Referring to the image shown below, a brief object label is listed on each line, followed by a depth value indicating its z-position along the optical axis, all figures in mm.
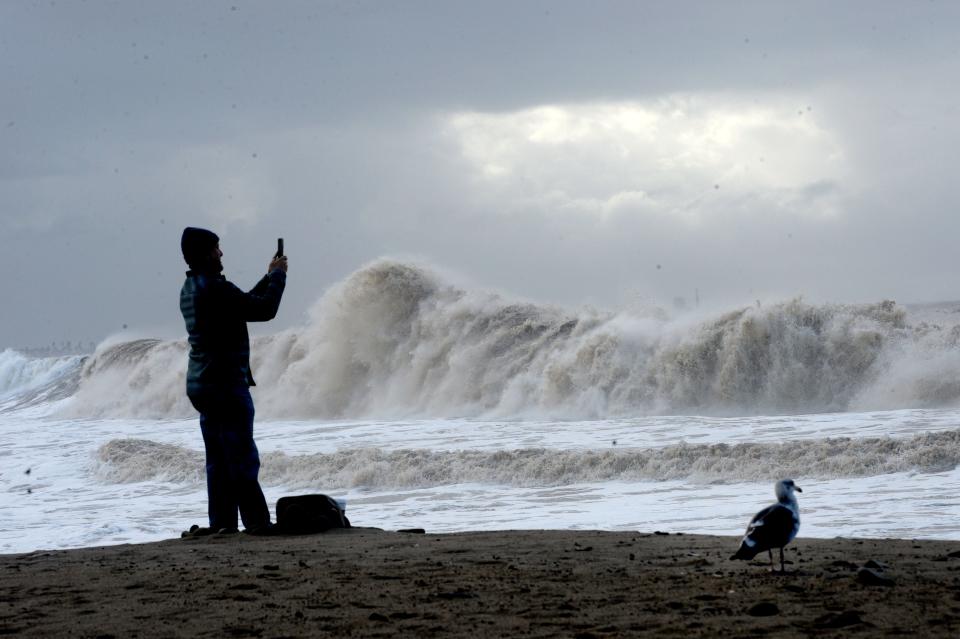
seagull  10914
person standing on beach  14477
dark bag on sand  15883
